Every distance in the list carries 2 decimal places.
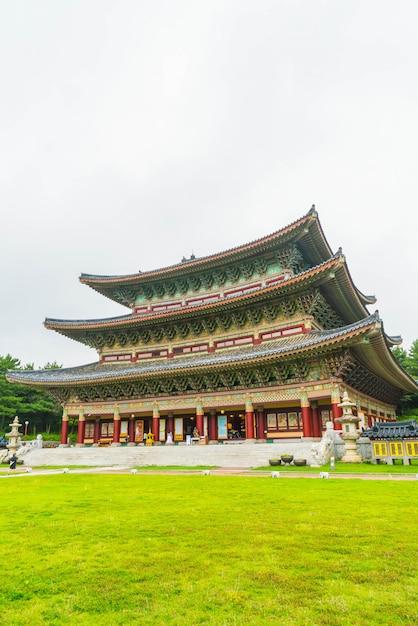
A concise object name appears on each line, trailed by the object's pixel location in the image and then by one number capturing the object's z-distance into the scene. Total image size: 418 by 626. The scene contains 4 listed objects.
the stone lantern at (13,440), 33.78
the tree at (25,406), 55.62
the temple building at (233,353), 27.94
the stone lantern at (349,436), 21.50
